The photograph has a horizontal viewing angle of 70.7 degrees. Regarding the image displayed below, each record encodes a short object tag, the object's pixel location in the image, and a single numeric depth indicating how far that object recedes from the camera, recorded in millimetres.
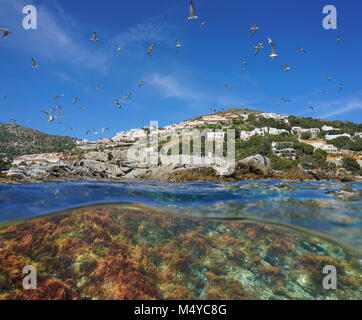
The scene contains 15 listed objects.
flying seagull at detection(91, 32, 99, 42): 15954
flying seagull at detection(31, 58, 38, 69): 16438
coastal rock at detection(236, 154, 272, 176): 18875
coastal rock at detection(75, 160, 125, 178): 19406
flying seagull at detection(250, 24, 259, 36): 15157
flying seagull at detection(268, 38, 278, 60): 14703
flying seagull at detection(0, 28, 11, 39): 13289
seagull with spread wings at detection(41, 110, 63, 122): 18259
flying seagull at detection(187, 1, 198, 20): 11668
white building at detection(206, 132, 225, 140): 88312
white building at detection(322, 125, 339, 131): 131750
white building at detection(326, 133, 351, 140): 106900
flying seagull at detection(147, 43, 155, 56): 16612
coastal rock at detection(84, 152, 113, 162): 22562
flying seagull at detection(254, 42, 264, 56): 16109
